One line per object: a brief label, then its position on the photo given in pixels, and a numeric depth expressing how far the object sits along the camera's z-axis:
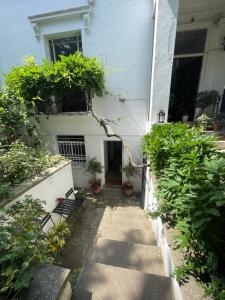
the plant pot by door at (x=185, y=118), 5.09
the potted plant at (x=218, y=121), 4.10
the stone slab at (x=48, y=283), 1.04
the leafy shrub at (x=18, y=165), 3.25
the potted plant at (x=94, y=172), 6.01
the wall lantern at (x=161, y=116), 4.08
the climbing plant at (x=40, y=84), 4.27
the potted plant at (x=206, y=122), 4.13
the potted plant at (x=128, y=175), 5.79
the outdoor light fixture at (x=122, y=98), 5.21
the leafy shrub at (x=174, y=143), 1.91
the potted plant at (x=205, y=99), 4.65
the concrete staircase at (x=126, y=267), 1.75
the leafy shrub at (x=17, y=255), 0.96
